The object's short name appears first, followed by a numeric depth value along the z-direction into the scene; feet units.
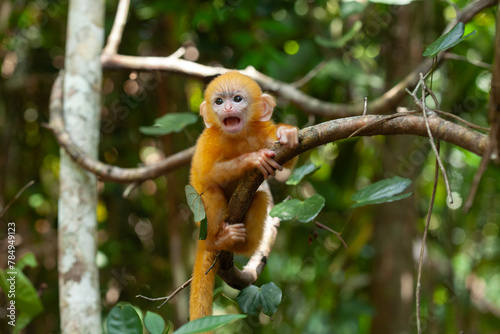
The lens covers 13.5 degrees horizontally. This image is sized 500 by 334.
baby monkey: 6.87
